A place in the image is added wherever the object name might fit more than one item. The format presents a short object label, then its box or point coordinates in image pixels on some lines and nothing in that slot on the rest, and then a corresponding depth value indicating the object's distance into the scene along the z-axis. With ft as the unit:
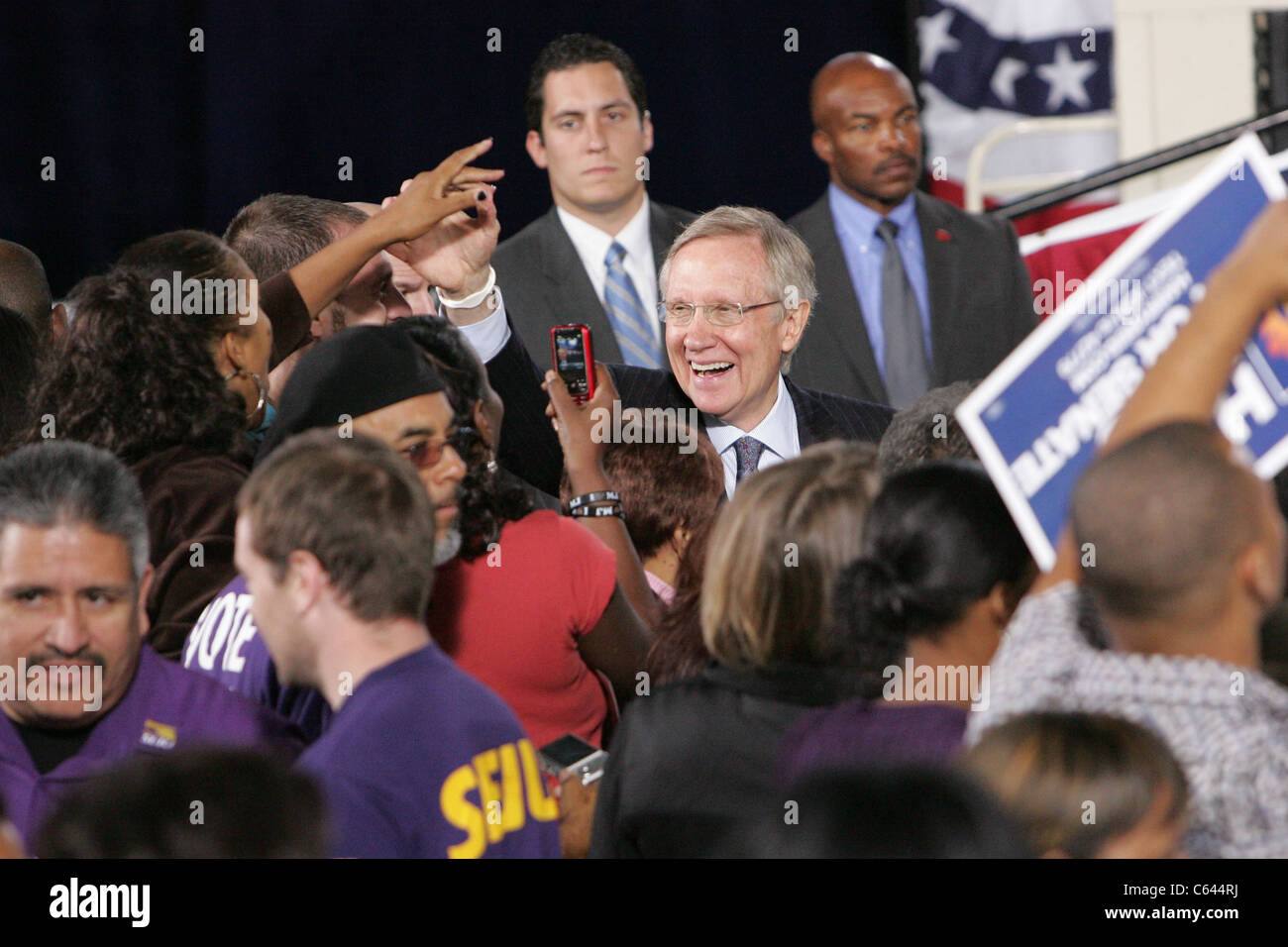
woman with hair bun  6.86
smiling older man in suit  12.19
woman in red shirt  8.80
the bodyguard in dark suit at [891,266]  14.89
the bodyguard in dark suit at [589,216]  14.67
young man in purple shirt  6.48
